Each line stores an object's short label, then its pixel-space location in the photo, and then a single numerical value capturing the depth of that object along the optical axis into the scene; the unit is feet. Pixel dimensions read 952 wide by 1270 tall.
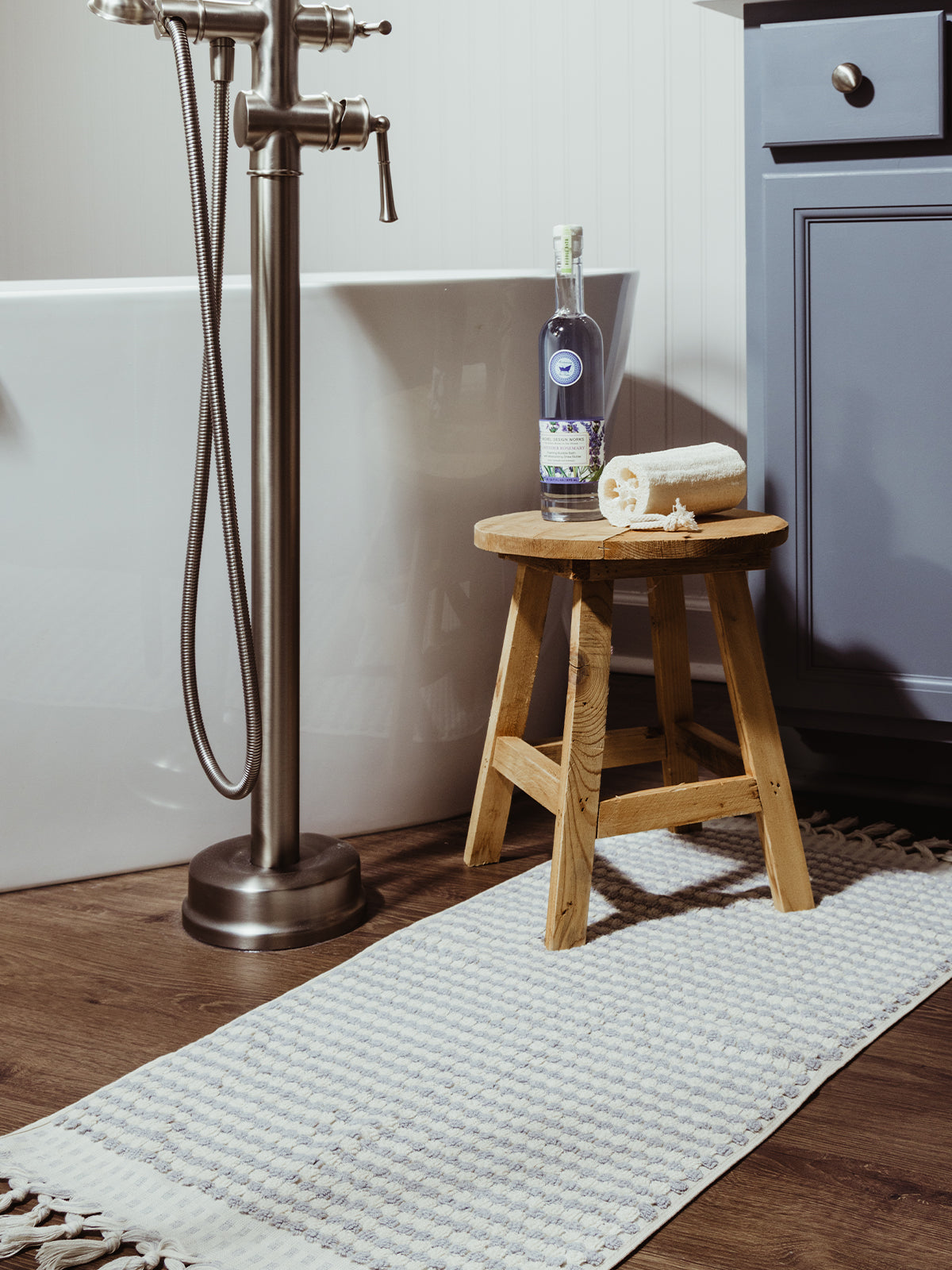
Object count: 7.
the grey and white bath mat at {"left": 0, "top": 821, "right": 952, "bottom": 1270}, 7.99
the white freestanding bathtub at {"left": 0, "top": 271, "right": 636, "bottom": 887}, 9.62
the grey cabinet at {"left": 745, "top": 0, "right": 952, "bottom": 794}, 9.65
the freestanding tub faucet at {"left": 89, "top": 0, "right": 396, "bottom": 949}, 9.12
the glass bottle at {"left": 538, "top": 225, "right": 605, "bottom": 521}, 9.58
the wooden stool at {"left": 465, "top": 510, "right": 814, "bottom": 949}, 9.26
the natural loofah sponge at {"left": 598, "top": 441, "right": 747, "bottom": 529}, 9.40
